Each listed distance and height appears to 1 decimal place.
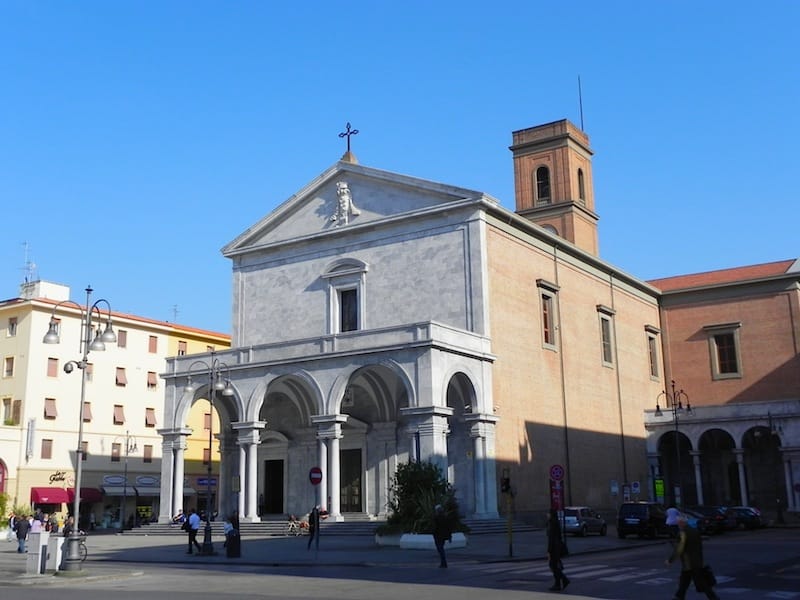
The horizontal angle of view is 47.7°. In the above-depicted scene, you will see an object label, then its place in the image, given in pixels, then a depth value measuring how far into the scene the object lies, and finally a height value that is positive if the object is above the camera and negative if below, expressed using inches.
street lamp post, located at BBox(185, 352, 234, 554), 1054.4 +174.8
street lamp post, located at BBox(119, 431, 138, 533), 2144.4 +134.7
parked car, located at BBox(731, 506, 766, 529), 1617.9 -39.5
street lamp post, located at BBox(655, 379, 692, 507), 1748.3 +187.4
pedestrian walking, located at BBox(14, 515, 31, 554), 1227.9 -32.8
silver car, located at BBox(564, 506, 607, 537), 1352.1 -34.8
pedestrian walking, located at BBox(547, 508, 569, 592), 612.1 -37.9
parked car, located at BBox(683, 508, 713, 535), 1418.6 -38.7
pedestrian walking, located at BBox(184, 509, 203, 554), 1079.9 -25.2
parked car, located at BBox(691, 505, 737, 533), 1501.0 -35.9
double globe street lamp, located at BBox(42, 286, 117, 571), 778.2 +139.0
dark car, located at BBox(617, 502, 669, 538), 1307.8 -33.2
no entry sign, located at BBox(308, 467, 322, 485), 1010.0 +28.2
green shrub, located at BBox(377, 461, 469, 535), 1065.5 +1.2
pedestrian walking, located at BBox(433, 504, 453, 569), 837.8 -26.7
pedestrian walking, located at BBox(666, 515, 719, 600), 498.3 -35.5
